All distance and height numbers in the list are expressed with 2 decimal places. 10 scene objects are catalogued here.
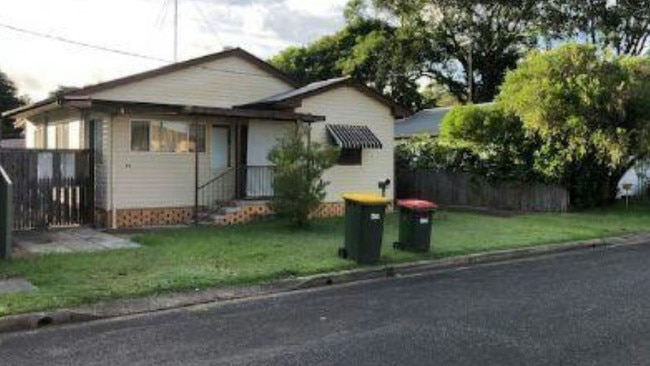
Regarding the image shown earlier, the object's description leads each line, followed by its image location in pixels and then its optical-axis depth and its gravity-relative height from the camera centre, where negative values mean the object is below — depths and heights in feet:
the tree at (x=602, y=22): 148.80 +30.93
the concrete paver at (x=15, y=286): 31.60 -5.08
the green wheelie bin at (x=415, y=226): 45.62 -3.29
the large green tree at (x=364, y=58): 159.94 +25.37
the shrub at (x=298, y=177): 54.44 -0.42
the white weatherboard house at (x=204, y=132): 58.59 +3.39
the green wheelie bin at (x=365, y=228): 41.42 -3.13
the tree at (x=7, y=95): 213.05 +21.87
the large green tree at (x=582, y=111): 72.95 +6.21
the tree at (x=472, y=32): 160.97 +31.11
